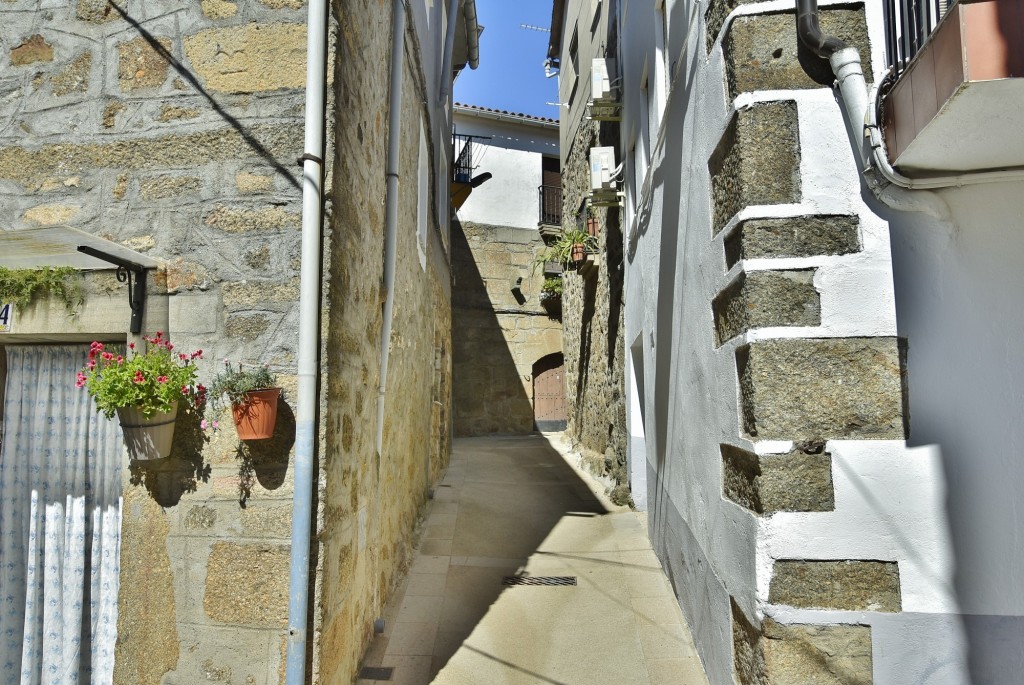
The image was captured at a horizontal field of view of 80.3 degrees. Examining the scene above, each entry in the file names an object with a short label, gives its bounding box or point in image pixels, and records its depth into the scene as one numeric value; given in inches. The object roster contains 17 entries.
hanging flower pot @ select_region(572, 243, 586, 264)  312.9
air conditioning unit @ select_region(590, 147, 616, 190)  250.8
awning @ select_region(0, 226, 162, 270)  89.0
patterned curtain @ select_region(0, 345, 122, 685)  99.6
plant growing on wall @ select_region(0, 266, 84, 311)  99.0
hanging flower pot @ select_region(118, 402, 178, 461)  88.0
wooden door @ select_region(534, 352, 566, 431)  515.8
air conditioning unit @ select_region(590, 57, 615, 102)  249.3
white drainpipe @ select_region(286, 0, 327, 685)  87.5
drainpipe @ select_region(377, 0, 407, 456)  137.6
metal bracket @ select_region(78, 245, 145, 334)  95.5
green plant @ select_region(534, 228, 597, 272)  312.7
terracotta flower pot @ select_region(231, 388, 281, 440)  88.0
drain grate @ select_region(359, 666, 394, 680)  115.4
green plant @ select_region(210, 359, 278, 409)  88.8
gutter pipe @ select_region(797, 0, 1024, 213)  78.5
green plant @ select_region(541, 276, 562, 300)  487.2
